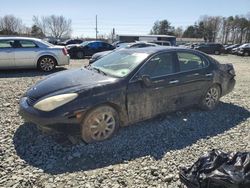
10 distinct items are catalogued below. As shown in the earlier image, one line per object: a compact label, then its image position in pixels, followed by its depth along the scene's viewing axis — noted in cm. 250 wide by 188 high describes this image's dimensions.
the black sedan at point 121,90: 267
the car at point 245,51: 2158
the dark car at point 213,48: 2396
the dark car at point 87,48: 1332
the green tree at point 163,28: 5697
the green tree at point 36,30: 4868
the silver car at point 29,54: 703
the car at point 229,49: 2495
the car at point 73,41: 2053
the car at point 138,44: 1071
